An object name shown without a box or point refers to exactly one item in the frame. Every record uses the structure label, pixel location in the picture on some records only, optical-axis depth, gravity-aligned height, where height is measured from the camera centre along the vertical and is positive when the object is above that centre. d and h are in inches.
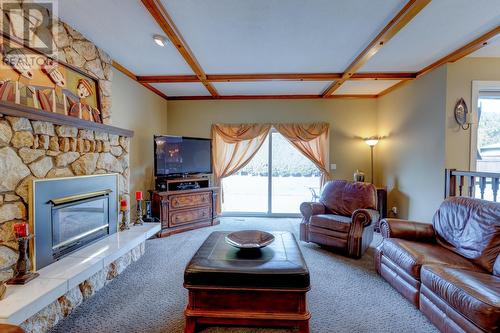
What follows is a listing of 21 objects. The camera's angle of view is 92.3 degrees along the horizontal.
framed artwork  71.1 +28.0
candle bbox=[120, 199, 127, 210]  118.5 -20.8
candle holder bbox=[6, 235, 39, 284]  67.2 -29.7
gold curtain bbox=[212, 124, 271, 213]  203.3 +14.7
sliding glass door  208.8 -18.0
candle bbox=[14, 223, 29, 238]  66.7 -18.9
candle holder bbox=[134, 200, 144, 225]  126.6 -28.1
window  130.7 +16.7
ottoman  68.4 -38.6
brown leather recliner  123.3 -30.9
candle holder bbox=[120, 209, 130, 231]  118.8 -29.8
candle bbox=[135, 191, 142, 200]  127.9 -17.6
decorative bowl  82.3 -28.1
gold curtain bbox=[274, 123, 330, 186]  201.9 +19.5
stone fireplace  67.0 -12.2
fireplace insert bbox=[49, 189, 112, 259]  82.6 -22.8
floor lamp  191.2 +17.0
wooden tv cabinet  158.6 -32.9
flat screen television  162.9 +5.1
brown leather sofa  60.6 -32.9
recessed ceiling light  105.7 +54.9
